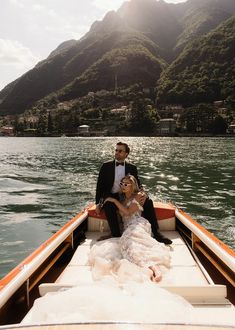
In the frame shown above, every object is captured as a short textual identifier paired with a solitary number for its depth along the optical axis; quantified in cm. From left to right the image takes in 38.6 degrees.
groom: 661
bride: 506
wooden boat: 364
